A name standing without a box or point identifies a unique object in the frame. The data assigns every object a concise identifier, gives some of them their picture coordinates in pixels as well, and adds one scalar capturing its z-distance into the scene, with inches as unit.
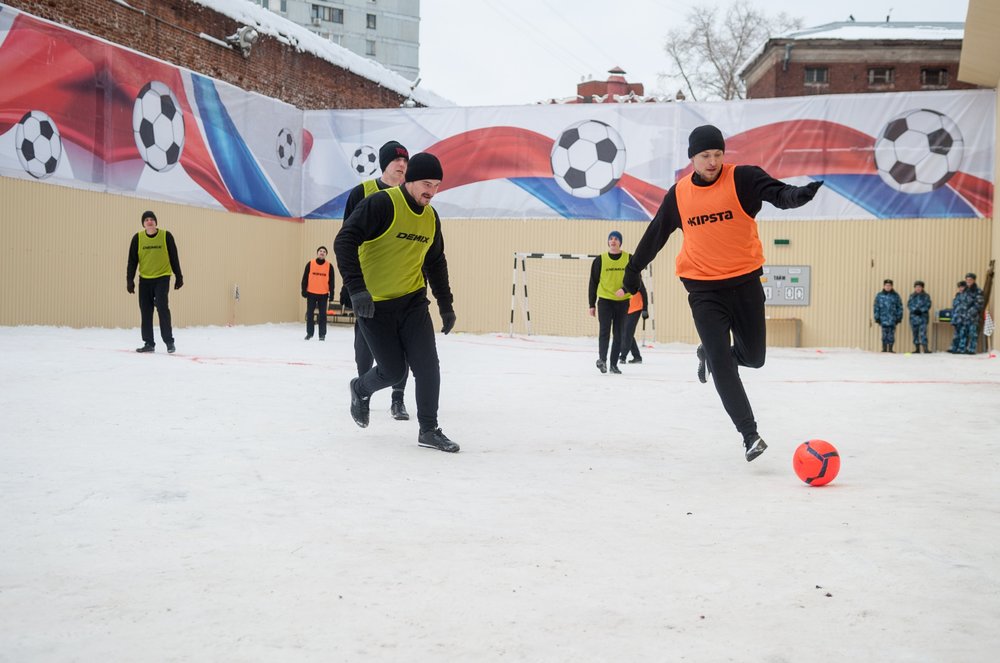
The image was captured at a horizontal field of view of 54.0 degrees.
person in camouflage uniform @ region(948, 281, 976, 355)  740.6
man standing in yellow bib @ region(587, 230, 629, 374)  454.9
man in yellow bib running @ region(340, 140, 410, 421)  274.1
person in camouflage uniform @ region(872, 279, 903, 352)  767.1
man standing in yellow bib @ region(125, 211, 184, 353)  468.4
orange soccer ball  191.2
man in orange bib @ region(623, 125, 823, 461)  218.7
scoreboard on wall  800.9
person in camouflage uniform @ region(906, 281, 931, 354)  763.4
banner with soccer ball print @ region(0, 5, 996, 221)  629.6
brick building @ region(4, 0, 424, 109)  681.6
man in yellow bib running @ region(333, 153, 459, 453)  226.7
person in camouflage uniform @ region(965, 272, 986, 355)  738.8
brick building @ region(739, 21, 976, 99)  1499.8
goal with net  848.3
